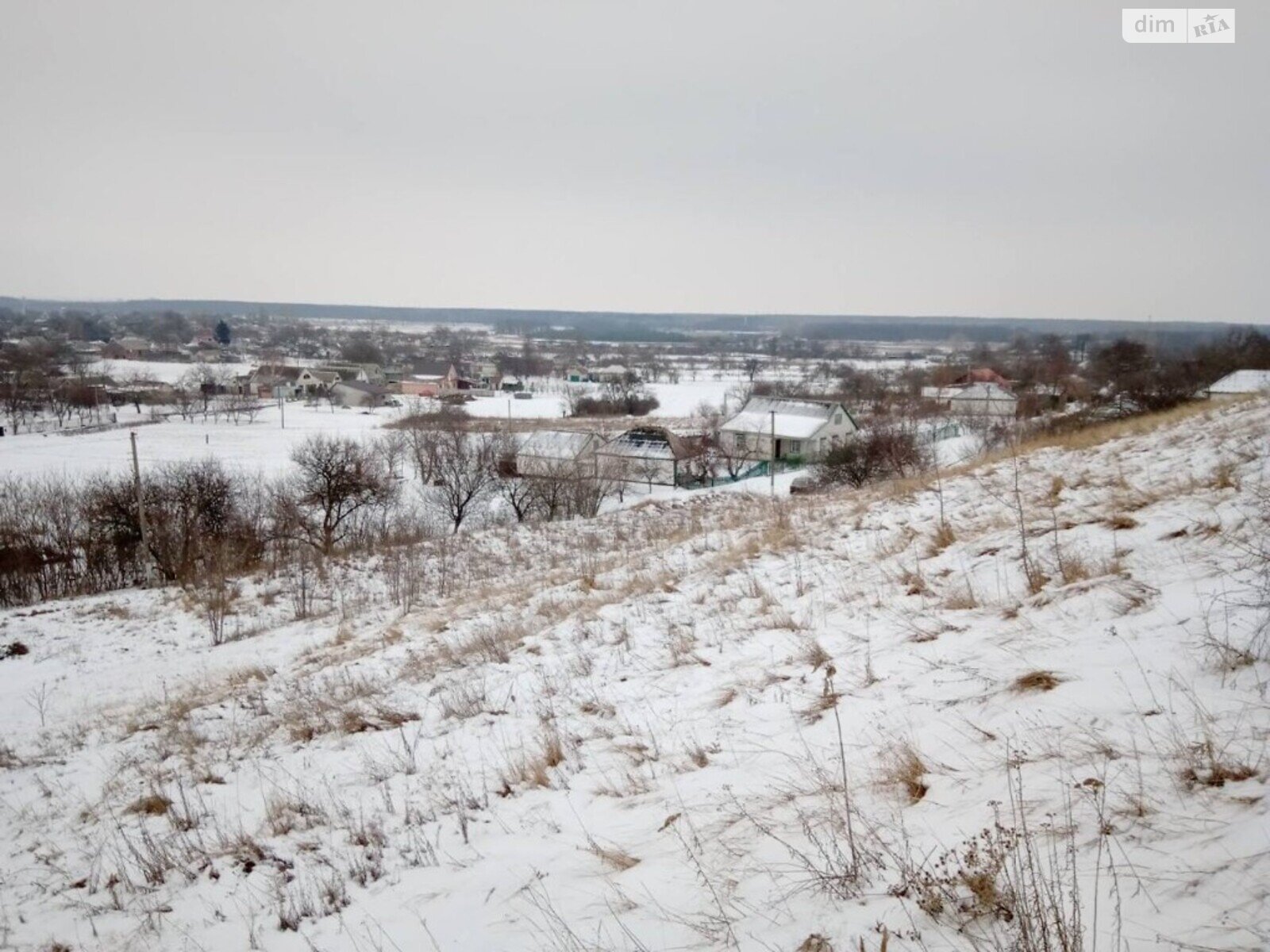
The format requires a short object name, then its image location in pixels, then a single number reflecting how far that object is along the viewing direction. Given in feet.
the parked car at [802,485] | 86.89
